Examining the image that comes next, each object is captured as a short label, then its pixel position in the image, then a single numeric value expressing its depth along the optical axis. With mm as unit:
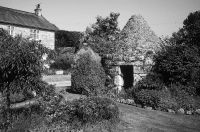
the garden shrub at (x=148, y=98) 9282
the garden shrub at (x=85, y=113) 6539
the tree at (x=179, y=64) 10234
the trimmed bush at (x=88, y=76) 12062
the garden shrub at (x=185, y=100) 8812
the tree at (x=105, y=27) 38569
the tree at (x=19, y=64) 5992
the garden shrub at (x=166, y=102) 8938
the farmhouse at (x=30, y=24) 25617
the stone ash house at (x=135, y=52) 11805
